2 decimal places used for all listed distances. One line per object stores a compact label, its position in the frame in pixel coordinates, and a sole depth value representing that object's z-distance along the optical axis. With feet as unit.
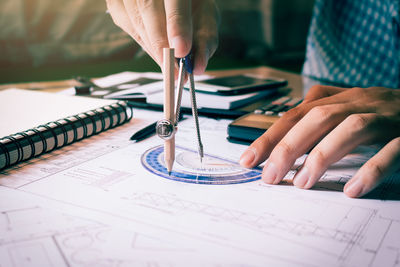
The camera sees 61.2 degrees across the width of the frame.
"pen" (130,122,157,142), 2.22
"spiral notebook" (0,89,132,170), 1.77
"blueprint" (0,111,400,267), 1.09
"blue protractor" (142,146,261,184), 1.67
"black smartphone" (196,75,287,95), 2.84
